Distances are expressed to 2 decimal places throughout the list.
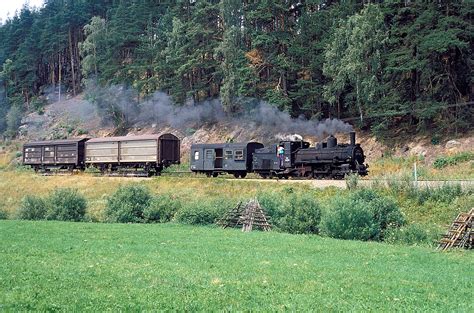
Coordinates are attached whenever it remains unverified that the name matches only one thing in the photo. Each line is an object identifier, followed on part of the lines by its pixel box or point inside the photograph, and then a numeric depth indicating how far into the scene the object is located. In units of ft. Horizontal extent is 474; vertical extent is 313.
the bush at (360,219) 73.92
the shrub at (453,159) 113.71
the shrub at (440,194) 83.15
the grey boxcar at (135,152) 152.97
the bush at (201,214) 92.02
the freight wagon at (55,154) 171.73
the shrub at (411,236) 69.19
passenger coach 134.41
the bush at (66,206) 102.17
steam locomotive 112.06
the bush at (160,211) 99.71
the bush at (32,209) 105.70
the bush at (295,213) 81.87
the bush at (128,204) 100.73
